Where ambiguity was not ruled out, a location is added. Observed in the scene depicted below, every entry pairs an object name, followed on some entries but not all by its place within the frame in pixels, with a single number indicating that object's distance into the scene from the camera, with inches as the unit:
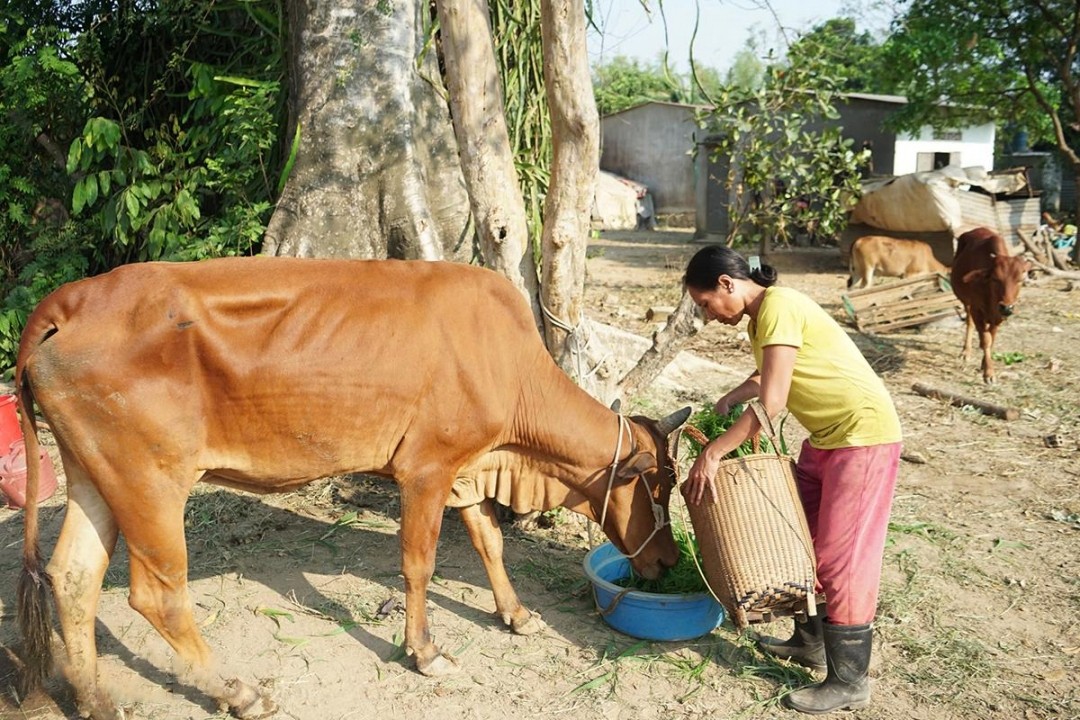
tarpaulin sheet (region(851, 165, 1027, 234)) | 567.5
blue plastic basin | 163.2
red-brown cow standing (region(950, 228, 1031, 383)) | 366.6
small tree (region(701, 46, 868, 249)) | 372.5
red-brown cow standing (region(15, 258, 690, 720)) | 137.0
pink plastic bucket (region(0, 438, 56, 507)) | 219.3
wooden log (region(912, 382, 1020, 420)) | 301.9
